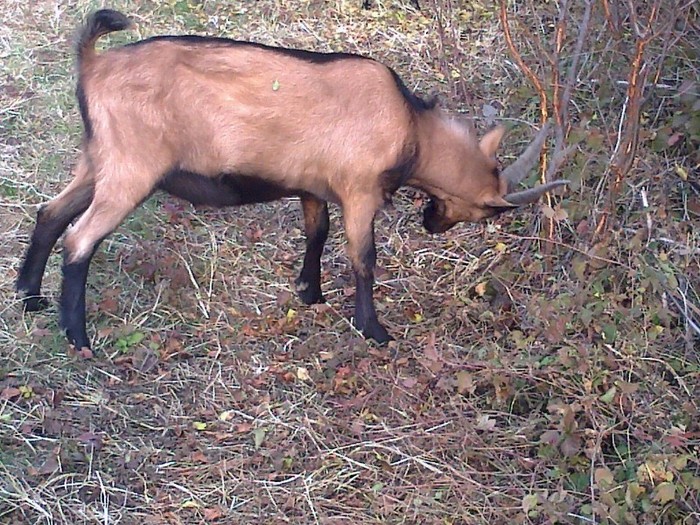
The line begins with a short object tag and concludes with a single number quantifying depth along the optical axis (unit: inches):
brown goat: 156.4
